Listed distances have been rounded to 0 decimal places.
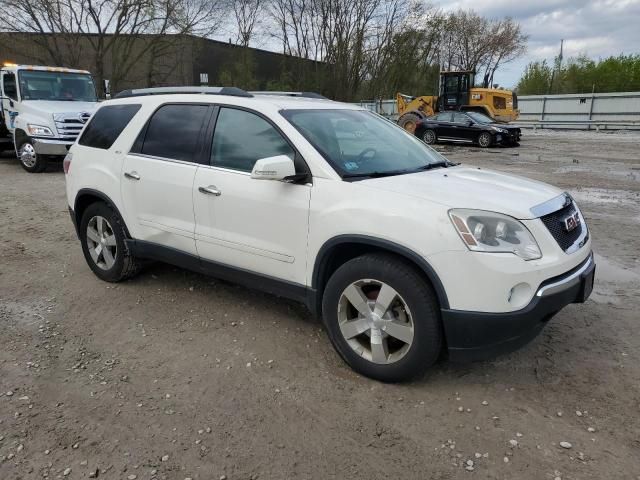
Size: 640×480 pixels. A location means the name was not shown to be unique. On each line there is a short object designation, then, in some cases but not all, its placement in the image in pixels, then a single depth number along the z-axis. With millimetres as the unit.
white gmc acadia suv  2814
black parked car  19547
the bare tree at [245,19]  36312
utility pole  50656
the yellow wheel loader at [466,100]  24328
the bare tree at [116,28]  27031
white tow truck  12211
